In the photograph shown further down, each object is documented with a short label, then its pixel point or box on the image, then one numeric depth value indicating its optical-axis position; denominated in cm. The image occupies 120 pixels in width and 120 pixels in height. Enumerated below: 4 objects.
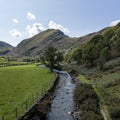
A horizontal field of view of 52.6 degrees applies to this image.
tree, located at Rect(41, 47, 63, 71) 6070
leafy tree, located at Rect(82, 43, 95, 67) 5828
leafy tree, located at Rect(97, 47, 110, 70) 5002
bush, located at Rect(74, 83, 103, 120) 1961
